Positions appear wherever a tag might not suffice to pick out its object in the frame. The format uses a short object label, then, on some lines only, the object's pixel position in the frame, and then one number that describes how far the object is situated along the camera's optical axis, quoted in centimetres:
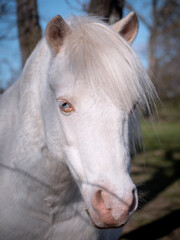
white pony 145
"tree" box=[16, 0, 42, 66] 461
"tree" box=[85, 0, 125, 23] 409
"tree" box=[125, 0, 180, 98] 1011
